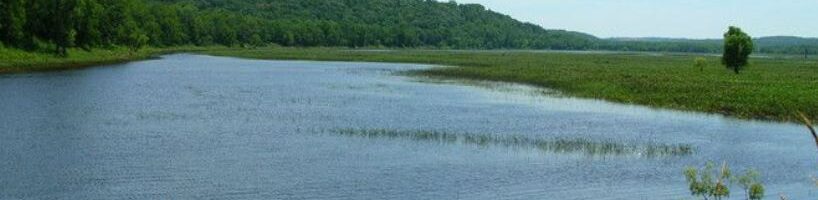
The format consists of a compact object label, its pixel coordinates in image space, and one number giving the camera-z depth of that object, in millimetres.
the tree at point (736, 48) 96500
